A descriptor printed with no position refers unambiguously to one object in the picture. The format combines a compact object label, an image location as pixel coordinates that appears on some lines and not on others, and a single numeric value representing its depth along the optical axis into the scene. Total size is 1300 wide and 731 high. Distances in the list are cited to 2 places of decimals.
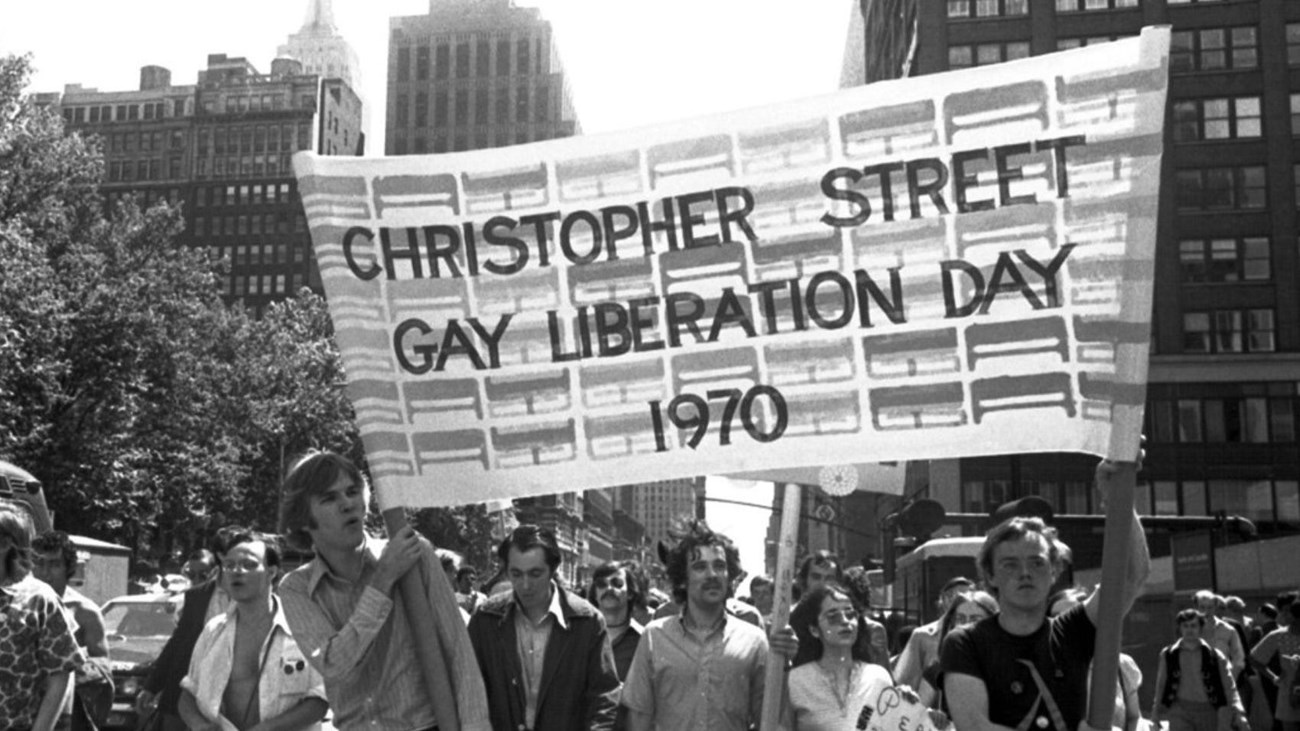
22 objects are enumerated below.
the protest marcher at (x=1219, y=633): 12.92
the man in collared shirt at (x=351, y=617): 4.44
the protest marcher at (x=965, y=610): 7.24
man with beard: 6.03
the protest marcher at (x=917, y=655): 8.34
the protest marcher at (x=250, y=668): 5.12
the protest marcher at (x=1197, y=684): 12.28
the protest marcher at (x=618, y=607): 8.22
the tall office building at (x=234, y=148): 146.00
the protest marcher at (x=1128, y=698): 7.65
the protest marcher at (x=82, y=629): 7.04
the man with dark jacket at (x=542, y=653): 6.09
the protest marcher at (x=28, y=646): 5.50
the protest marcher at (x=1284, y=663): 13.48
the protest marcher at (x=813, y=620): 6.36
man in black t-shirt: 4.33
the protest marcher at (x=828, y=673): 6.16
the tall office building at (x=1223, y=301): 63.78
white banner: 4.43
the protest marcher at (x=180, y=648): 6.99
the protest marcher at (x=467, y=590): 10.67
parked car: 13.08
